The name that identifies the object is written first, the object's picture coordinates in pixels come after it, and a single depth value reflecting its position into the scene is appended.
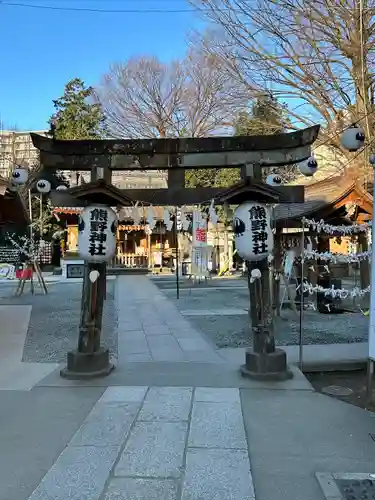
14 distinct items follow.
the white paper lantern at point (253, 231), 6.23
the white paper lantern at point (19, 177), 10.24
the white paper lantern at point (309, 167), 8.92
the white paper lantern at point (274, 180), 10.32
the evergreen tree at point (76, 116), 32.12
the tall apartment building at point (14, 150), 32.12
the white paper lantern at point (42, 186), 11.59
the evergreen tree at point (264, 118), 17.97
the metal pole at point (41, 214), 29.49
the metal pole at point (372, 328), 5.40
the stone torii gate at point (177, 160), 6.57
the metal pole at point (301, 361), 6.75
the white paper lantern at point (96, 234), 6.40
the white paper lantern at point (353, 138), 7.54
